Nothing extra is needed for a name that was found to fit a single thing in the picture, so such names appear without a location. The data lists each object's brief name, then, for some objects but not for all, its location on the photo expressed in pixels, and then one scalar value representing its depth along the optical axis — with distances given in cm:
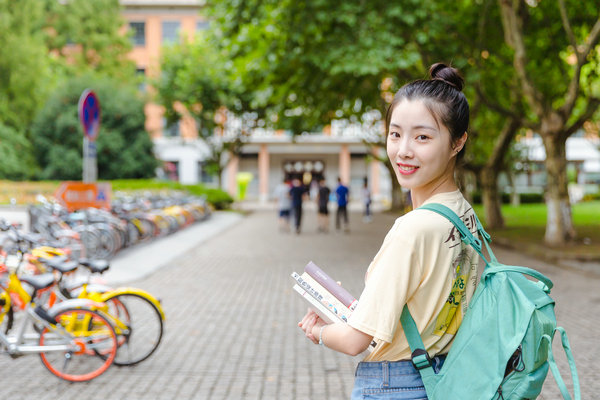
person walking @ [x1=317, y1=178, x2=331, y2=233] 2022
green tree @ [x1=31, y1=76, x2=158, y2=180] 3250
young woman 157
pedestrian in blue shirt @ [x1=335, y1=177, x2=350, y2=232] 2003
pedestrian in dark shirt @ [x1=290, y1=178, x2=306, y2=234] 1981
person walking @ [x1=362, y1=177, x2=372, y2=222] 2638
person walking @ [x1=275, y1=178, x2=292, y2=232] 2053
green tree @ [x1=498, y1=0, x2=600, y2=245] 1341
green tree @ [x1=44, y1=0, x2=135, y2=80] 4334
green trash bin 4491
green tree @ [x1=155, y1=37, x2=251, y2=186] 3281
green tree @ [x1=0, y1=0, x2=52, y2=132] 3191
